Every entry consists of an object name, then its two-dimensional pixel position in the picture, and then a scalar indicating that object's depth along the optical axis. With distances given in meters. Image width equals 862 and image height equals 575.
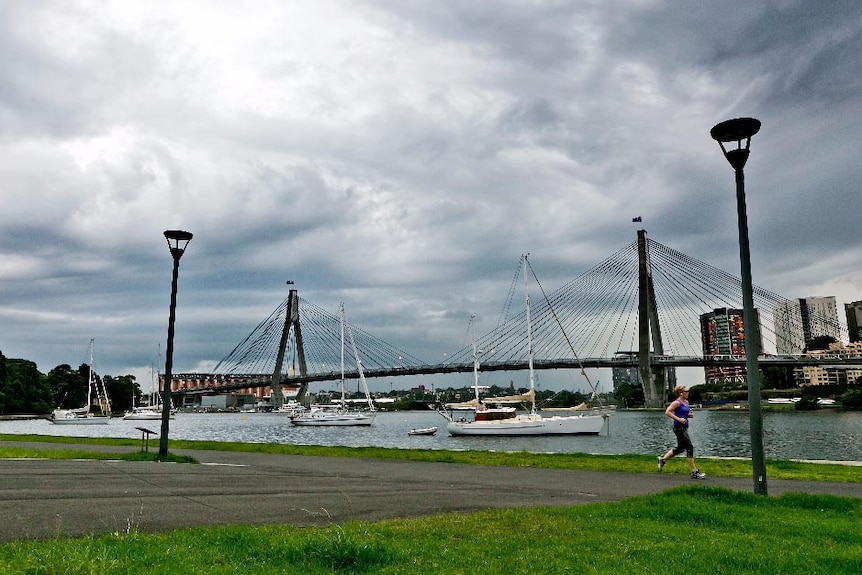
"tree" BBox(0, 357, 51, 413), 132.50
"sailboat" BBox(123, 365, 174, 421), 142.50
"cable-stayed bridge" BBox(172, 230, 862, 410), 87.50
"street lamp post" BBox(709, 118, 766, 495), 10.42
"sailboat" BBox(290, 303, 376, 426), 90.75
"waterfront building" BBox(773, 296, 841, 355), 97.74
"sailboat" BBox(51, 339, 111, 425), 113.38
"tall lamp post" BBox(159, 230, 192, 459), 18.77
